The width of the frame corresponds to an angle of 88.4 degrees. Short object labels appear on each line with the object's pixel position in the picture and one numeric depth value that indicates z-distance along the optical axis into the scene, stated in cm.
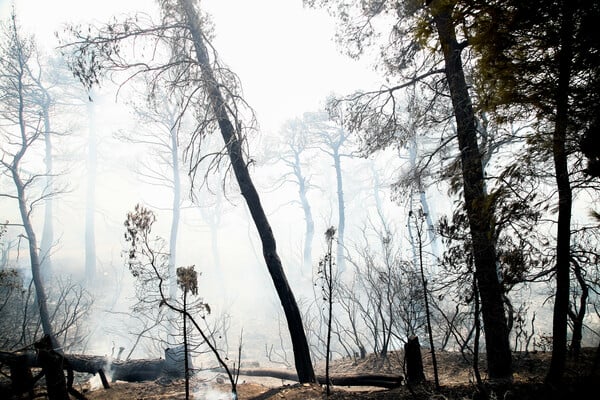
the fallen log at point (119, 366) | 712
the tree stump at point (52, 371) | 391
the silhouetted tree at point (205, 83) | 573
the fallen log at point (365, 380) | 515
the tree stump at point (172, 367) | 755
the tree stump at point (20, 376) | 472
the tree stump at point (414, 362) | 444
